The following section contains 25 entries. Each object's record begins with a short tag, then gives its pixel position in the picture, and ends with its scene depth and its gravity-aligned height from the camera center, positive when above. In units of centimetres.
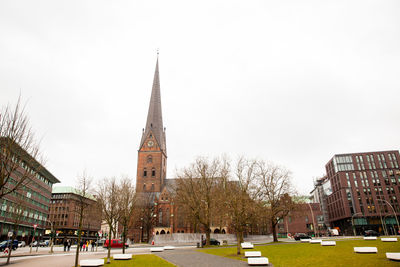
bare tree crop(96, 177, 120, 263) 3670 +540
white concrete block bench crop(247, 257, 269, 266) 1605 -217
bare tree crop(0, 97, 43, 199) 1152 +370
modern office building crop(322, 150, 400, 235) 8394 +943
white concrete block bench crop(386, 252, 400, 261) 1410 -189
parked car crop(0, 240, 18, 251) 3901 -206
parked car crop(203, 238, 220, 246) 4508 -284
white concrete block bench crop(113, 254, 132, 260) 2101 -222
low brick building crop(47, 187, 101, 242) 10306 +458
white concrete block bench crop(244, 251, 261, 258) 1902 -212
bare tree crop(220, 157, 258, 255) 2719 +225
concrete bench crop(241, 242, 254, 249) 2970 -239
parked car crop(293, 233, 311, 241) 4594 -247
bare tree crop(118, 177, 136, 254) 3384 +553
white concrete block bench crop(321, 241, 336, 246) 2636 -209
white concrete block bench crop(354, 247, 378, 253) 1864 -201
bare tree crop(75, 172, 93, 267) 2061 +361
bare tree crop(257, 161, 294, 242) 4144 +442
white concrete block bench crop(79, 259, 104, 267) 1633 -201
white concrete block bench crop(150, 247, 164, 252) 3174 -266
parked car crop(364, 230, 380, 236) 4673 -230
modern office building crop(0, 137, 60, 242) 5809 +552
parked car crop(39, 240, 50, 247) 6419 -337
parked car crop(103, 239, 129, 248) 4244 -241
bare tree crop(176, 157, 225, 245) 4262 +582
